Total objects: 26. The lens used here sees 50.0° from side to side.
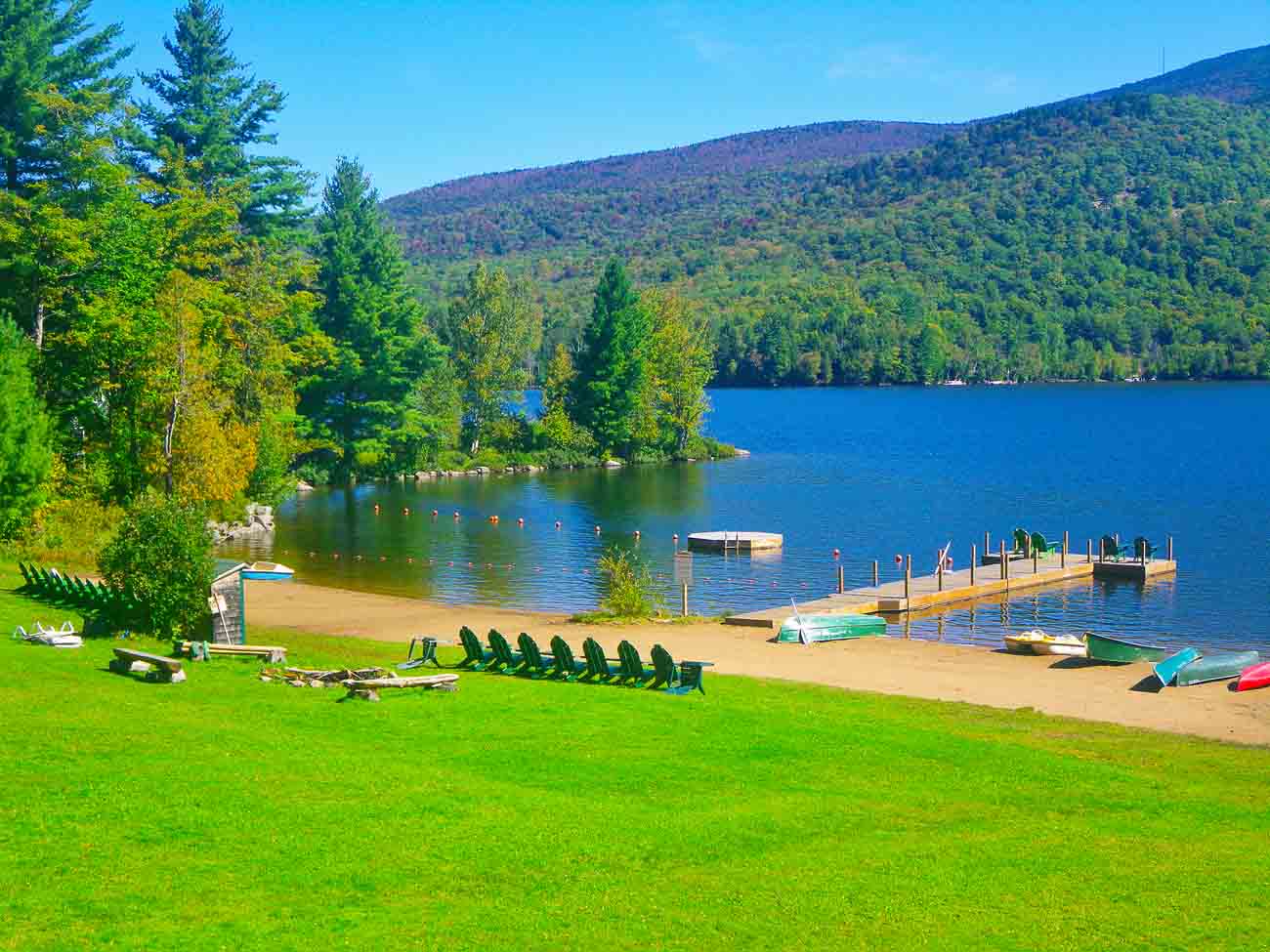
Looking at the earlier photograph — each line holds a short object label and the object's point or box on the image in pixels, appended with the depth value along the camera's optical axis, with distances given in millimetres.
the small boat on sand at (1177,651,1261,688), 27953
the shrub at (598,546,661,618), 36531
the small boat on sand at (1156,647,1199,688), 27797
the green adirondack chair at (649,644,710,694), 24531
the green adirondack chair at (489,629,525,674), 26656
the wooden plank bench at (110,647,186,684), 21422
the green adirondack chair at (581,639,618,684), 25500
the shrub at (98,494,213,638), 25766
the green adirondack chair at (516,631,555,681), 26266
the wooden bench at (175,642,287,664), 24406
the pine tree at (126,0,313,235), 68812
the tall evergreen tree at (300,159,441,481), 80438
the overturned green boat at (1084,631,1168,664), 30359
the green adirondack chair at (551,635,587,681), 25812
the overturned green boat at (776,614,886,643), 34062
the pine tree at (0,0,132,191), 48250
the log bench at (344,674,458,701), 21234
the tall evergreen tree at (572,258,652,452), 94625
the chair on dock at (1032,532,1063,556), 49800
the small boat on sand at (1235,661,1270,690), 27062
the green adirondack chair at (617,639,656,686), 25016
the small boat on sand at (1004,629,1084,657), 31797
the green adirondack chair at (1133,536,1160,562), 48656
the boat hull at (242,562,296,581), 46219
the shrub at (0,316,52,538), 38469
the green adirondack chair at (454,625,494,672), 26922
